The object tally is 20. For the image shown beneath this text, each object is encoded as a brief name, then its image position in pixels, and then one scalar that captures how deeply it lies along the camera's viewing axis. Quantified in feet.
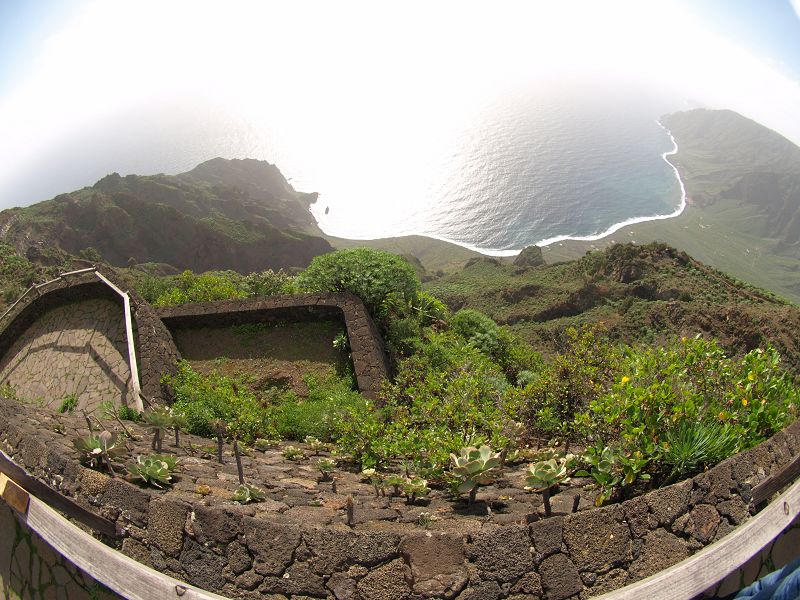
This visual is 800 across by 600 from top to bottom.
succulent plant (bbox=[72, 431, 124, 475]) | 11.03
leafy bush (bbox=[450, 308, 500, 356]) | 40.86
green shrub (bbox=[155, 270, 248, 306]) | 40.27
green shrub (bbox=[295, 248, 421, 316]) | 32.45
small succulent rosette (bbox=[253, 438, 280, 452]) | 20.38
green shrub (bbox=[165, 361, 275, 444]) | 22.25
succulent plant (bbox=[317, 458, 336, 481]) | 16.17
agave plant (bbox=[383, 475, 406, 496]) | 12.47
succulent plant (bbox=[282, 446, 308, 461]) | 18.84
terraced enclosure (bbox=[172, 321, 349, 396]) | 28.27
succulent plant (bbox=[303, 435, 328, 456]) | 20.12
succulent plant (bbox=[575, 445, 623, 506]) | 9.44
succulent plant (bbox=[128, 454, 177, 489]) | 10.99
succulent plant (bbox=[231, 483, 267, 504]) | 11.69
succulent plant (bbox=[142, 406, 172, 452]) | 15.79
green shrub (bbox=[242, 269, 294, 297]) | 45.35
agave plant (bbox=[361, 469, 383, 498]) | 13.49
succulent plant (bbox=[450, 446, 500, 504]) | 11.00
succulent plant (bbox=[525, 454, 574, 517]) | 9.86
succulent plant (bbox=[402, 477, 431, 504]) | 12.21
